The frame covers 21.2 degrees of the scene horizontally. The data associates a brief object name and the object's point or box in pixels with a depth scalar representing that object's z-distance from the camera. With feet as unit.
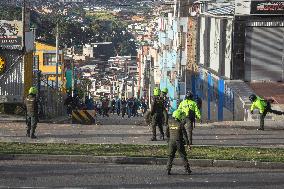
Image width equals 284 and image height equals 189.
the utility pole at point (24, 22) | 103.71
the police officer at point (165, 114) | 70.96
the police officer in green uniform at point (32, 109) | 73.26
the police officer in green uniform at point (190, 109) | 67.41
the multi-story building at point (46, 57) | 247.29
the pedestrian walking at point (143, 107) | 173.00
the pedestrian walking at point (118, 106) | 163.28
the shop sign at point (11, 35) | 106.01
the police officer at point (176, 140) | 53.42
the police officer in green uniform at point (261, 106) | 84.79
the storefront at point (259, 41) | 124.57
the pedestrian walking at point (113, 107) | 173.27
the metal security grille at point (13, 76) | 106.11
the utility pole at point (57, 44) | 169.63
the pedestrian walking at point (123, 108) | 154.10
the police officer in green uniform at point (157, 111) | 72.13
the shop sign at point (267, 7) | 124.88
